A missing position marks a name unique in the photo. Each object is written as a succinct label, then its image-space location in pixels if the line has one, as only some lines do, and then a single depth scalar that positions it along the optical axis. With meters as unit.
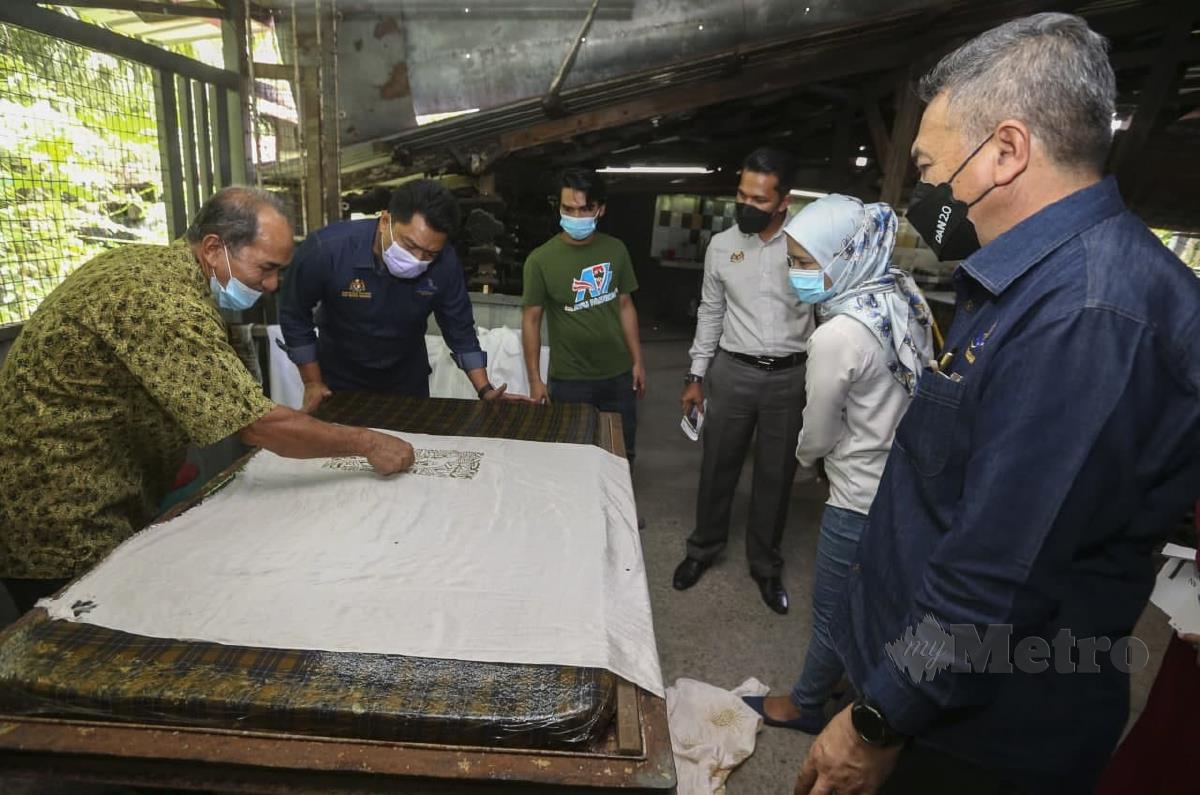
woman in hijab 1.58
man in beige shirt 2.44
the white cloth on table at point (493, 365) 3.72
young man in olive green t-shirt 2.89
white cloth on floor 1.80
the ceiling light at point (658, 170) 8.41
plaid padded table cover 0.98
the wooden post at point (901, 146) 4.62
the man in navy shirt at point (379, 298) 2.25
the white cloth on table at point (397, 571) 1.12
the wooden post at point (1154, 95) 3.95
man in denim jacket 0.76
